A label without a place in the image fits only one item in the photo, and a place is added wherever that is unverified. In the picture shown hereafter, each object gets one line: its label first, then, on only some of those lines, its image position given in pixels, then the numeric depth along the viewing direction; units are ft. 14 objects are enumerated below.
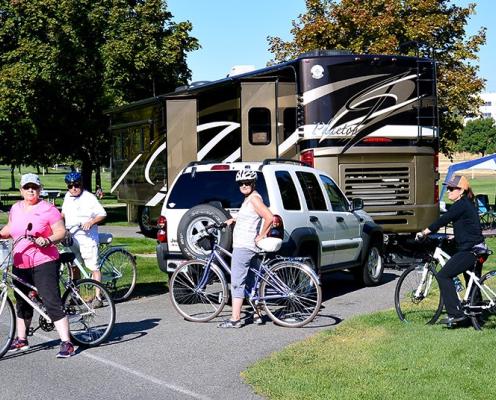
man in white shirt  34.09
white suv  32.71
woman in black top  27.68
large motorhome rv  46.32
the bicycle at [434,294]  27.76
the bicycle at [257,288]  29.73
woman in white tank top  29.25
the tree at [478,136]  408.46
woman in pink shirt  24.91
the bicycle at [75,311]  25.22
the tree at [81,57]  92.99
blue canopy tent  79.36
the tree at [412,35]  87.35
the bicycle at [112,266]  34.09
